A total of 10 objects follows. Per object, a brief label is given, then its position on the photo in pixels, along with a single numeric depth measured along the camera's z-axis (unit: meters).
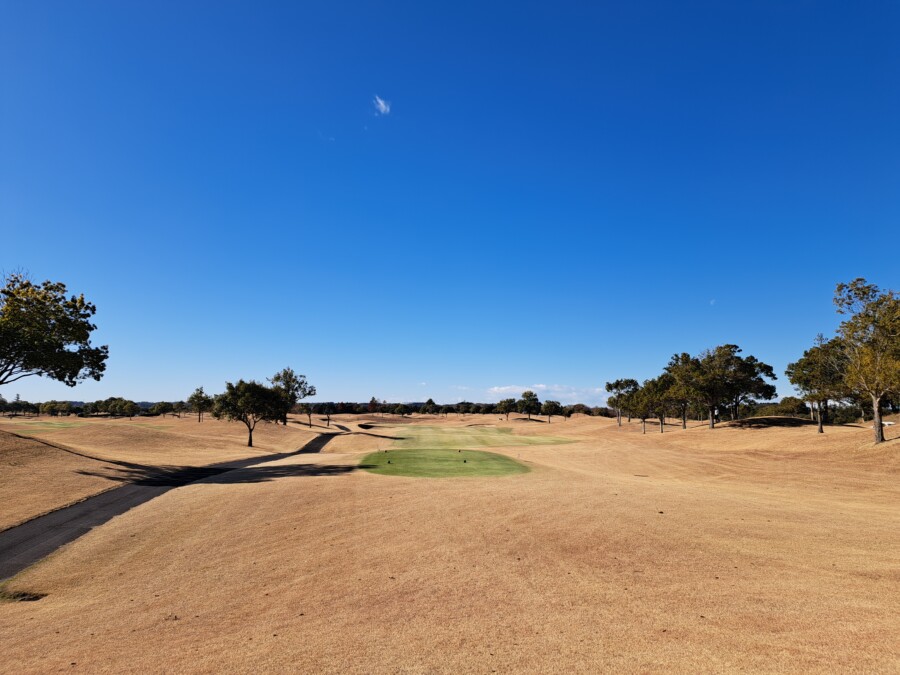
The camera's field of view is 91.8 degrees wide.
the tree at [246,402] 52.12
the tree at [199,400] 71.53
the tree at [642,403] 74.25
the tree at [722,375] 64.00
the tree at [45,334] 28.81
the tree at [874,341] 33.75
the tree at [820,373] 45.16
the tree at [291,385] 78.75
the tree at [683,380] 64.56
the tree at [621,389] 94.38
